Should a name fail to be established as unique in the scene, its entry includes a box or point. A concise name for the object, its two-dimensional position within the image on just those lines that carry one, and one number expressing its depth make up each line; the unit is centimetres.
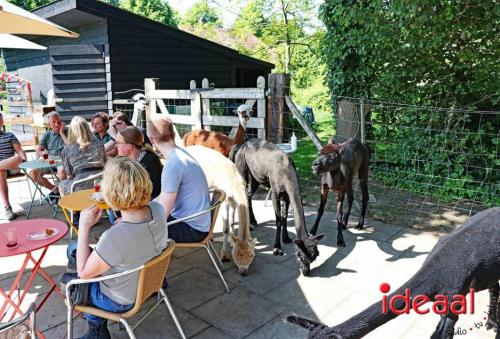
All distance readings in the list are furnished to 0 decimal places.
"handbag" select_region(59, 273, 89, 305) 224
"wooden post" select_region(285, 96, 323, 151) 543
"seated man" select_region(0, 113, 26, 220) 537
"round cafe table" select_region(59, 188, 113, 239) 343
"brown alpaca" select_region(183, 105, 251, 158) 540
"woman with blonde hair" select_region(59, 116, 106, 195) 441
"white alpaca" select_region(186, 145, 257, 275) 361
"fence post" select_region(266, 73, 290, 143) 566
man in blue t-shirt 308
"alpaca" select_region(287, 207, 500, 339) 164
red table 251
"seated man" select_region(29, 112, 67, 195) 540
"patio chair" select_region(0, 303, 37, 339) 152
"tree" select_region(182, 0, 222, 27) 1834
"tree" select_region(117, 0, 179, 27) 4091
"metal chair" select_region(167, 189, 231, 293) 318
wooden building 916
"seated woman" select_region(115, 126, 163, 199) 332
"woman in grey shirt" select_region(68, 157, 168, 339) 208
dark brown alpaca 410
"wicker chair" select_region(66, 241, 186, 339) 210
